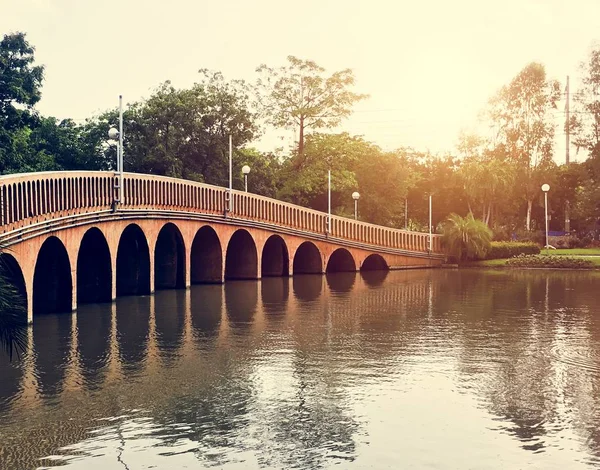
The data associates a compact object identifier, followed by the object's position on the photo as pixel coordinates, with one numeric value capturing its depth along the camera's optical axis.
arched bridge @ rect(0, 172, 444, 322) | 30.61
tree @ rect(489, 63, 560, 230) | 89.25
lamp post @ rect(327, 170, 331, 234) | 60.81
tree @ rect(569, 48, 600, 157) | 86.25
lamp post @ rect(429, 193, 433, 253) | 69.69
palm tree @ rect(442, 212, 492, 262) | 69.19
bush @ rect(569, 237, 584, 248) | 83.94
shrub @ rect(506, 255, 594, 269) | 65.12
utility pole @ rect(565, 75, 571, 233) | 87.92
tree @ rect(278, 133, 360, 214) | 73.19
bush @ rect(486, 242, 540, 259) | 70.56
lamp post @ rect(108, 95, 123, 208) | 37.97
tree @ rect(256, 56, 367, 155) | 73.88
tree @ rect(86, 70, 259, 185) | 64.56
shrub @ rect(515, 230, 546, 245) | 81.72
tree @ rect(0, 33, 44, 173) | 47.16
